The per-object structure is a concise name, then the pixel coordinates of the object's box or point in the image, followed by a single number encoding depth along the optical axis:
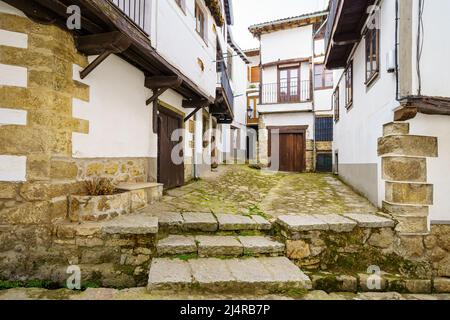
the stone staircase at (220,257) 2.62
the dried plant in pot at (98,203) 3.21
